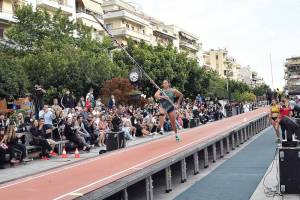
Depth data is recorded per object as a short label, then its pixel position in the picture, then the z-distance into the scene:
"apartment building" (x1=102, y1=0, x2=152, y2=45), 64.56
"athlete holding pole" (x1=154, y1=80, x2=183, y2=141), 12.99
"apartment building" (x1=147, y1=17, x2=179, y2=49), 79.62
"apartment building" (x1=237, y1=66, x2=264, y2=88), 167.65
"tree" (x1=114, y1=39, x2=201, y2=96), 46.32
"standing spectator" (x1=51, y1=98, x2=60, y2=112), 18.14
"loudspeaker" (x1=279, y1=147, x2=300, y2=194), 7.88
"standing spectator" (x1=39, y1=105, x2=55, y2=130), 16.41
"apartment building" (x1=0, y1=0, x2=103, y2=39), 41.12
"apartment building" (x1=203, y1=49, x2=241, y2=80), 132.75
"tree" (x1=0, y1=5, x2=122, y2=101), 32.28
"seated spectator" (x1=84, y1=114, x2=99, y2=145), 18.49
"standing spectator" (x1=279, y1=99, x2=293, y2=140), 16.67
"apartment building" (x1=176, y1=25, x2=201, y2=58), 96.25
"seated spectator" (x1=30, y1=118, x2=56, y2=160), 15.37
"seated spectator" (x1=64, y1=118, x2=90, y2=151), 16.89
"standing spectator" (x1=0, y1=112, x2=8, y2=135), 13.56
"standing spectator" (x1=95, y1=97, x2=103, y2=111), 24.74
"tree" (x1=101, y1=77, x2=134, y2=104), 34.47
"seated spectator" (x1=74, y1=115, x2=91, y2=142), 17.45
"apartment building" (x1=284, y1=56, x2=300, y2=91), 169.88
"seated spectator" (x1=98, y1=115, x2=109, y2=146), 19.36
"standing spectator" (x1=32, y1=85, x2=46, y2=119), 25.94
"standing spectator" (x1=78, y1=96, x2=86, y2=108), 23.35
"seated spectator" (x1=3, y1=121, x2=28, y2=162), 13.52
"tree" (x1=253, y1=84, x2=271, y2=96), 114.49
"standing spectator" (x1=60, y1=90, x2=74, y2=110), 21.33
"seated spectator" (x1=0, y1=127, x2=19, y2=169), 13.12
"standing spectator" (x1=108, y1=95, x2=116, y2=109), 24.77
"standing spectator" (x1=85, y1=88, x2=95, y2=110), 23.94
